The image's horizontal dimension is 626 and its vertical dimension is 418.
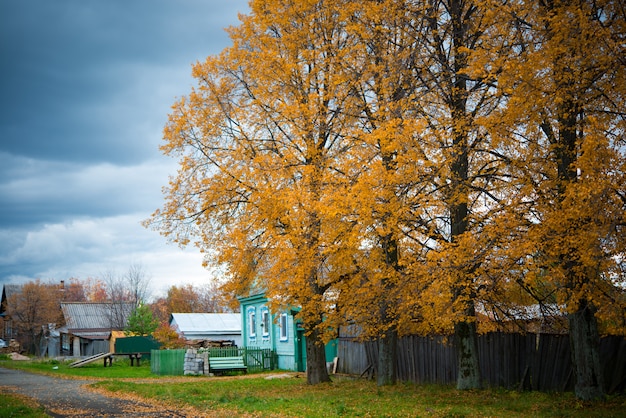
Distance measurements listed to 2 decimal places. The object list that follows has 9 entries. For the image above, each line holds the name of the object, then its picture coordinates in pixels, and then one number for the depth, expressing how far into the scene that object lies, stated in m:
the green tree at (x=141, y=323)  48.41
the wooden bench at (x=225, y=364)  31.50
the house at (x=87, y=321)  63.09
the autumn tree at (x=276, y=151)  17.94
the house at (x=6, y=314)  79.19
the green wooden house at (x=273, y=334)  31.50
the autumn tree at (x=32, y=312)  70.31
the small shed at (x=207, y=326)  45.50
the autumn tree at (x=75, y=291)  108.84
